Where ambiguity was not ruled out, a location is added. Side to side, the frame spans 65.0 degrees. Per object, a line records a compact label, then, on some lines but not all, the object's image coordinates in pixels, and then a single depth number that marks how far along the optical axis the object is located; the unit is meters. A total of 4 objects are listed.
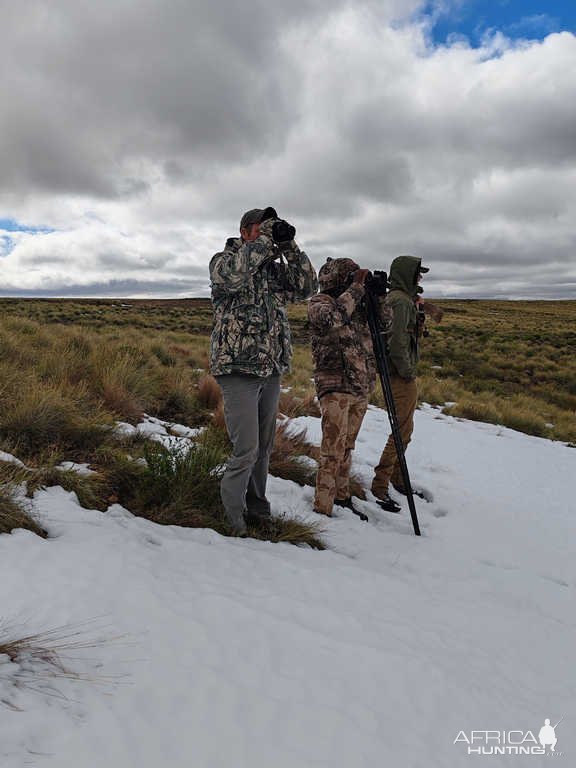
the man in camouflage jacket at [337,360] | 3.67
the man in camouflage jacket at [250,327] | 2.80
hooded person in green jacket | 4.34
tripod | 4.02
